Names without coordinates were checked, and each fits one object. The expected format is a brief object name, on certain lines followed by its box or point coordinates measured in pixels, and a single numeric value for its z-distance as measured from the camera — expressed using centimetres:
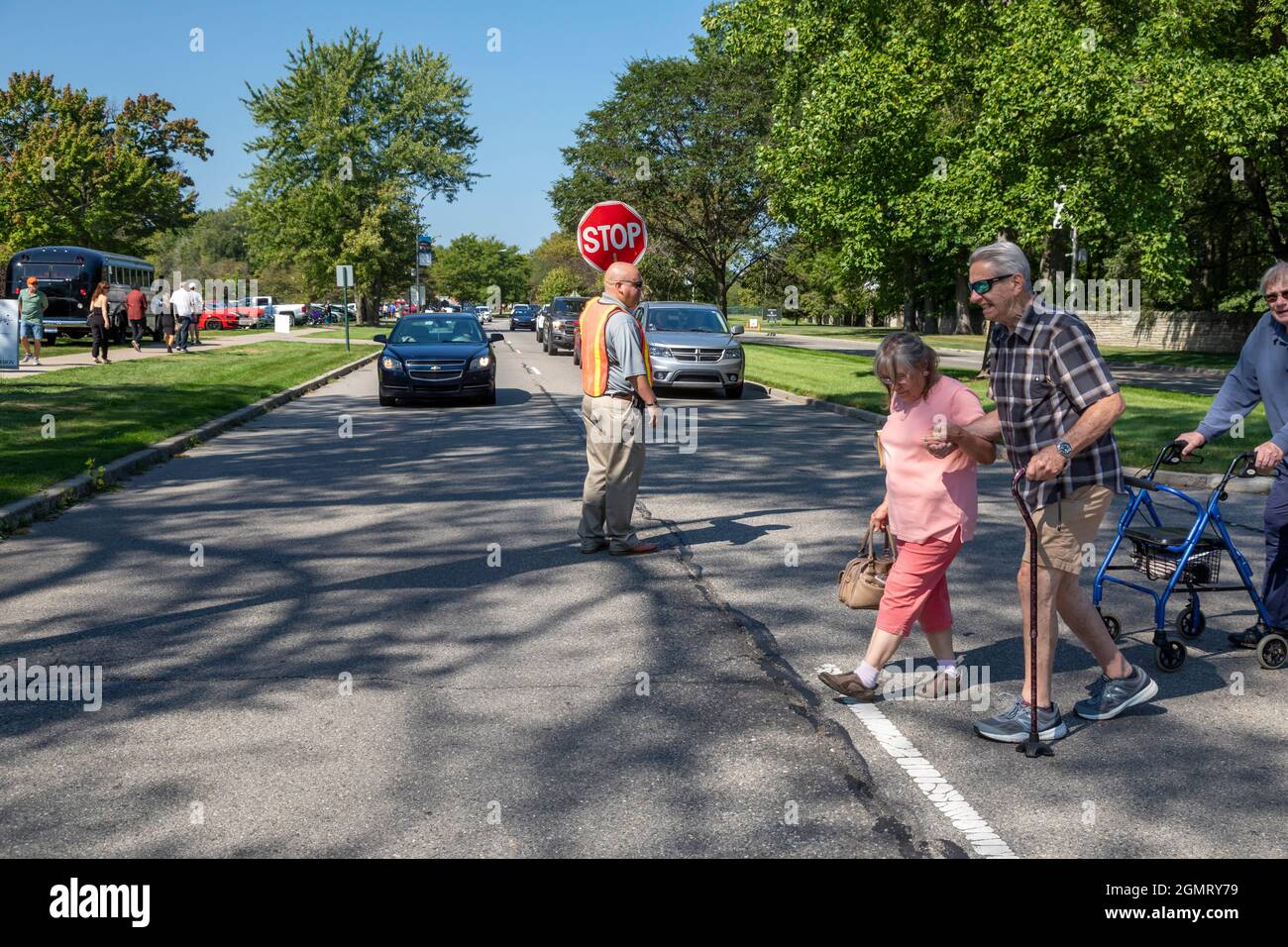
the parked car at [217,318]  6450
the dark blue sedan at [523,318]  7150
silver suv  2259
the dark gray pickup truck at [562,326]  4050
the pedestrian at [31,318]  2746
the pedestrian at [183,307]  3438
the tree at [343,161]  6069
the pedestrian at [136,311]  3344
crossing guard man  841
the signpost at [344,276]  3428
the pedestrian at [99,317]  2786
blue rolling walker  584
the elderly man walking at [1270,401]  579
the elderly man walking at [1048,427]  454
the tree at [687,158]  5488
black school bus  3869
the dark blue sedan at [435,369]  2000
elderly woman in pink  486
